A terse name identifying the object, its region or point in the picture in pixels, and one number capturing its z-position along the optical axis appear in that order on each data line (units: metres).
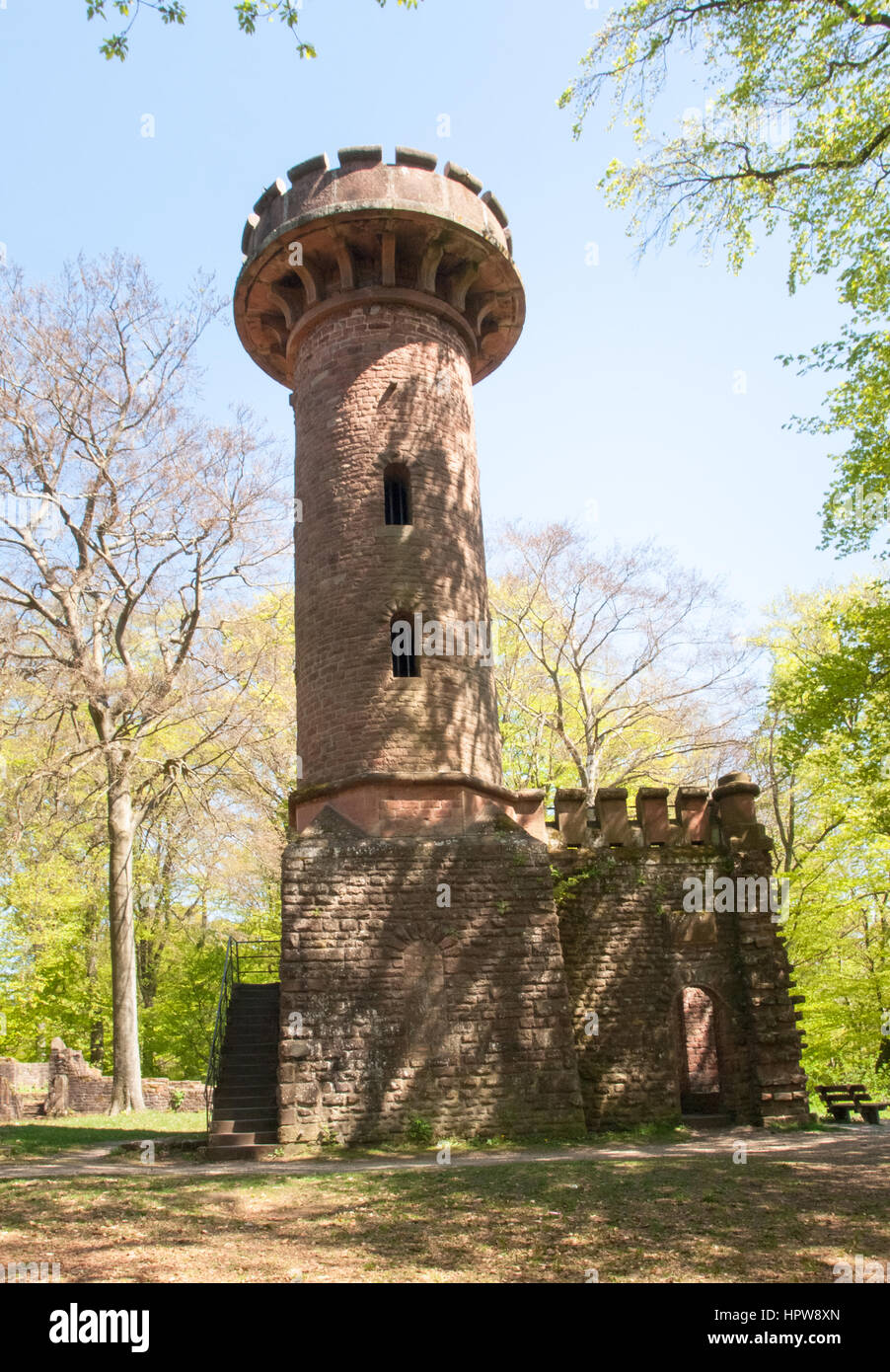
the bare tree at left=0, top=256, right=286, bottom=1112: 17.97
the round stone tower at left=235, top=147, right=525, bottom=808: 12.46
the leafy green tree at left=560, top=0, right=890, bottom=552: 11.12
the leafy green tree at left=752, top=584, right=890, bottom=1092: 22.47
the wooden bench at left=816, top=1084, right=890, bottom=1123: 13.48
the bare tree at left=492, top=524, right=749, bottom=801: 23.69
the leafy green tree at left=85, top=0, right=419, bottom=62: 6.47
